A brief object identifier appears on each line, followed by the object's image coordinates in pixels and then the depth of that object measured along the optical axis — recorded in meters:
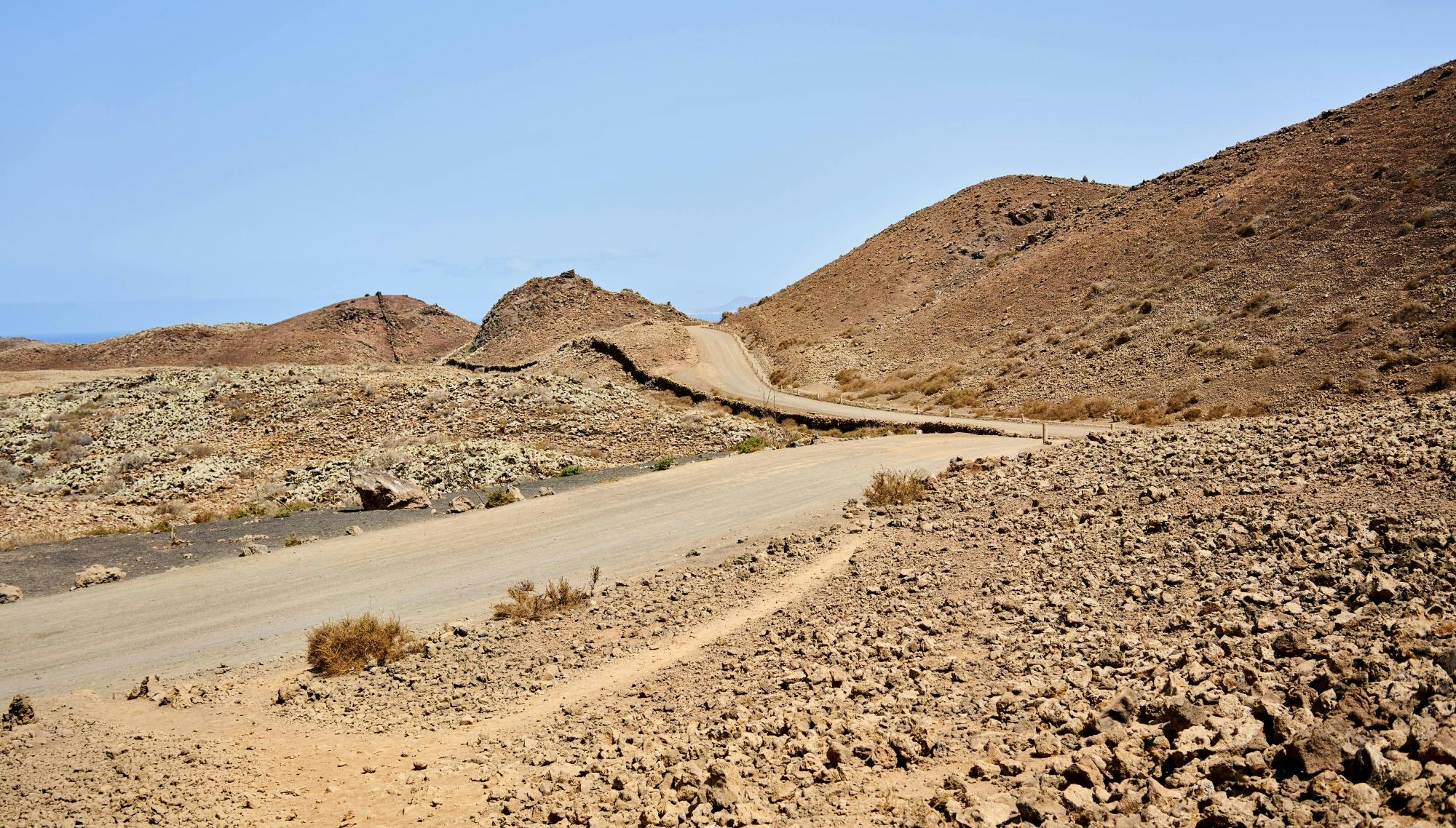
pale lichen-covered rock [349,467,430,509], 23.69
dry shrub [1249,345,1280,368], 32.34
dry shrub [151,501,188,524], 24.71
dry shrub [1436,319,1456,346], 28.81
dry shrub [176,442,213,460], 32.51
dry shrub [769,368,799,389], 50.91
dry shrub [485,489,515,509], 23.75
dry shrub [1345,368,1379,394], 28.25
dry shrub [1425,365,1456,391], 26.58
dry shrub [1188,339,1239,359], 34.31
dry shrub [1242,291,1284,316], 35.88
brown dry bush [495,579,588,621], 13.36
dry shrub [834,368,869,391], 47.84
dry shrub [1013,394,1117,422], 34.22
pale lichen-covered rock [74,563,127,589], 17.39
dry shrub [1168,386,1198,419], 31.83
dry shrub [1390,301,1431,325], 30.83
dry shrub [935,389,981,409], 39.62
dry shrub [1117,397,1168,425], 31.00
